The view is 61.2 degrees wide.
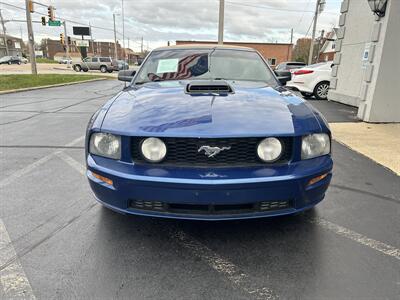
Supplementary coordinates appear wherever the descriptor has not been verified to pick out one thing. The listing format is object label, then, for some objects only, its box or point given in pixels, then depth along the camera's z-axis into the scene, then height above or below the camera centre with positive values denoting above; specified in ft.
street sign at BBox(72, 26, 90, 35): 212.43 +11.96
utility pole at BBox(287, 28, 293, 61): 169.54 +5.60
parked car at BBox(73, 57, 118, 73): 137.18 -5.64
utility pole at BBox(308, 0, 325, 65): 88.43 +12.46
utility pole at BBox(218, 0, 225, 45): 53.26 +5.29
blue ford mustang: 7.36 -2.33
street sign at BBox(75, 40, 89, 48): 211.61 +4.17
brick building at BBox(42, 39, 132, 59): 343.65 +1.49
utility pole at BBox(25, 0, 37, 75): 74.90 +1.30
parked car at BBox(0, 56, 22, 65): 202.76 -7.51
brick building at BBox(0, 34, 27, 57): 290.23 +0.78
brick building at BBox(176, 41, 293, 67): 168.14 +2.97
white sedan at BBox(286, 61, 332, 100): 39.23 -2.44
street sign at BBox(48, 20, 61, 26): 87.83 +6.65
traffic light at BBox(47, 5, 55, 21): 86.43 +9.07
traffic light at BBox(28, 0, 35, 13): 71.20 +8.50
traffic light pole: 155.56 +5.68
